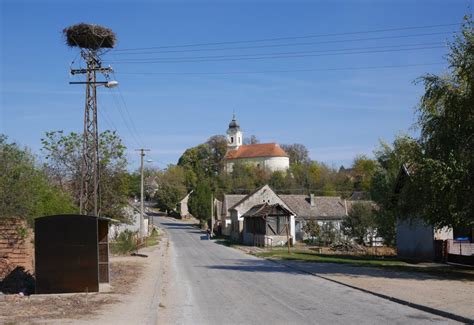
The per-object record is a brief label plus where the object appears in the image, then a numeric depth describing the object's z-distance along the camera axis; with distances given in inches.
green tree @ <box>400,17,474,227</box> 870.4
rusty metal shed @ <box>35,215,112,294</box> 678.5
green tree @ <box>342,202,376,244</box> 2014.0
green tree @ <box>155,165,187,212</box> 4736.7
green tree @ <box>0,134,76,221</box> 959.0
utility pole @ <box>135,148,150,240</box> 2185.9
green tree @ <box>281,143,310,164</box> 5851.4
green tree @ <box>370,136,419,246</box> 1833.2
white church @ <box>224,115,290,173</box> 5812.0
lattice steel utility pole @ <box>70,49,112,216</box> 1216.2
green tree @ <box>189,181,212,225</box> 3850.9
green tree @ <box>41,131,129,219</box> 1974.7
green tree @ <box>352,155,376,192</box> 3953.5
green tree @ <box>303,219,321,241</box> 2454.5
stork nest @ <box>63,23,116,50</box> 1165.7
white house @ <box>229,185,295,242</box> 2851.9
